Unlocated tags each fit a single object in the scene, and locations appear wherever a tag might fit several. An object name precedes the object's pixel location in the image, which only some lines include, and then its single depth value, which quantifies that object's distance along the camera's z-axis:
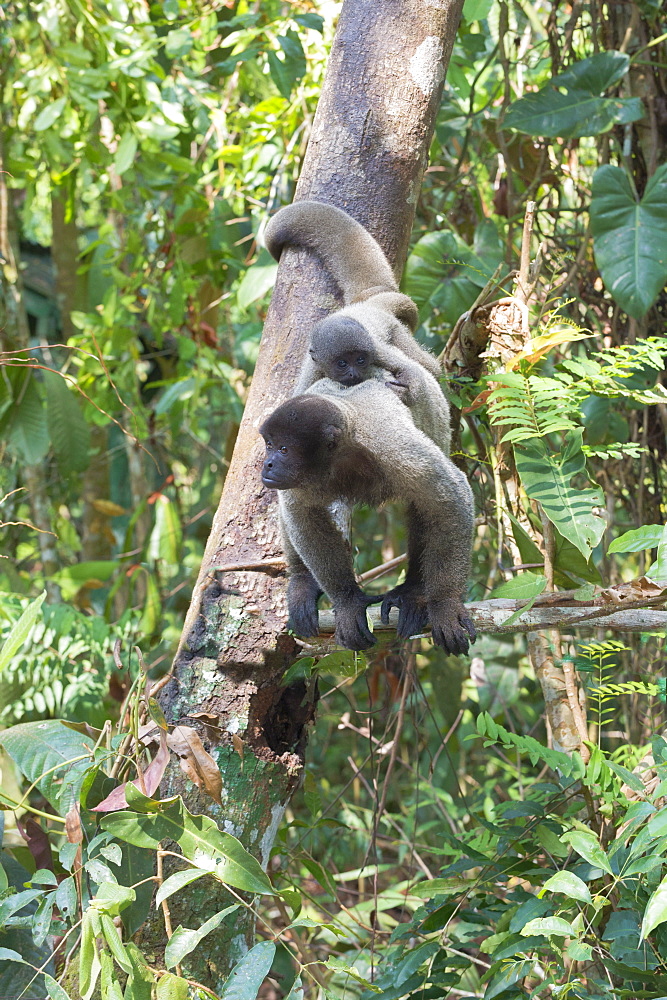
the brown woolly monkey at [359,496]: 4.04
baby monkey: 4.37
